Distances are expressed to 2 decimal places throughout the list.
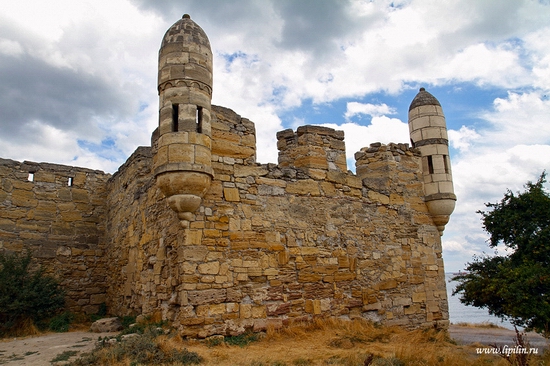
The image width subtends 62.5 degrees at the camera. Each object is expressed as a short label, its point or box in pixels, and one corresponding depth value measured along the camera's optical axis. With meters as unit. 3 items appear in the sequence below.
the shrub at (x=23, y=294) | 10.52
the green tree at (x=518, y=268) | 9.16
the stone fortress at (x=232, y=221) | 8.39
